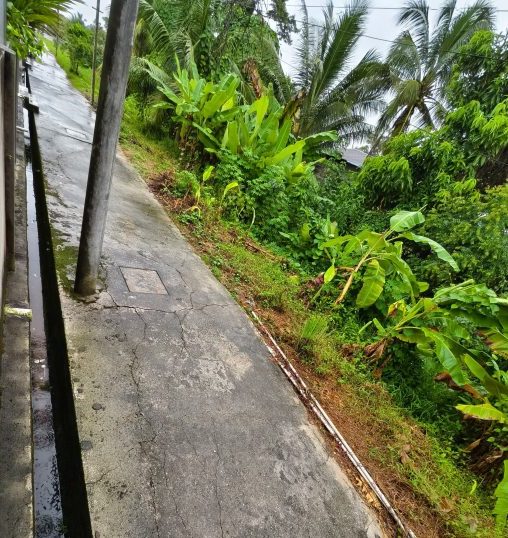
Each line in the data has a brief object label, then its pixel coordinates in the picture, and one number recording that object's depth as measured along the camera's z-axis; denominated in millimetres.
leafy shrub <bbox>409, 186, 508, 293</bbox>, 4203
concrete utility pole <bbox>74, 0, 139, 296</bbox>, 2102
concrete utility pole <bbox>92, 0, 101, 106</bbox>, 9980
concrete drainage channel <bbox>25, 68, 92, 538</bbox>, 1726
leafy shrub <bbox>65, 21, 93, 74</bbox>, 17422
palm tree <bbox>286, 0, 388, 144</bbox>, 8969
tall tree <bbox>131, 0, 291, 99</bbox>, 8445
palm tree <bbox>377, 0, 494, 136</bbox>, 9375
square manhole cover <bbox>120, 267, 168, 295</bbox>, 3289
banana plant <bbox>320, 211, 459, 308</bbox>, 3704
